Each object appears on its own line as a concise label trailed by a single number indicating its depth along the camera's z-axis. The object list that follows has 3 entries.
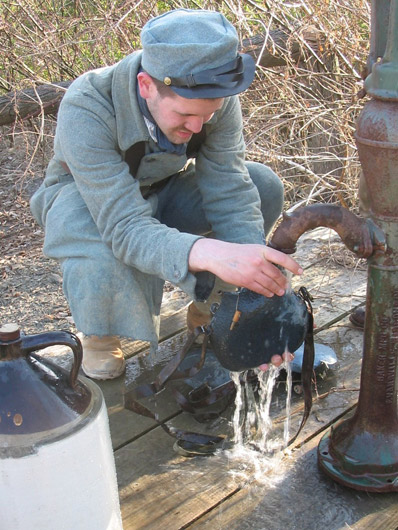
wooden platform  1.90
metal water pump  1.67
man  2.07
